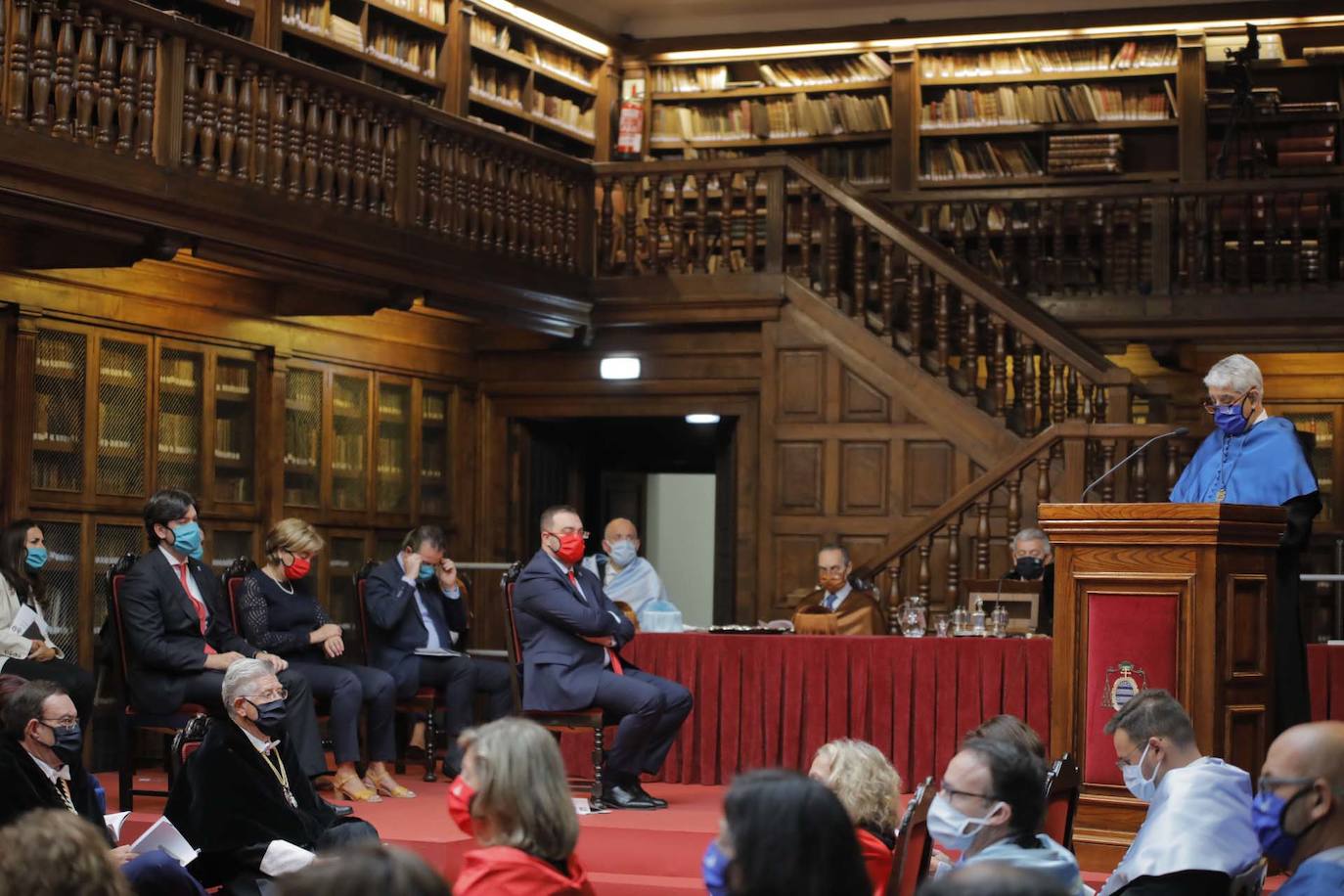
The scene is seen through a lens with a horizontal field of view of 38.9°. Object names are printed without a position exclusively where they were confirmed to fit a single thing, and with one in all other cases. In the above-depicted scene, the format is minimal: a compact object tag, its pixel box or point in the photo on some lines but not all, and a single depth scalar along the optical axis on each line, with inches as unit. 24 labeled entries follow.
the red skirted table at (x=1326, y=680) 271.6
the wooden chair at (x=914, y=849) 142.9
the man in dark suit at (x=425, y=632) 328.5
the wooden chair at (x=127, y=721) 275.4
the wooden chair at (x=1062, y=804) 164.2
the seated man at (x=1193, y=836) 150.9
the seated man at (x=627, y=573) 356.8
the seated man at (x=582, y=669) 277.3
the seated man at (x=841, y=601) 329.7
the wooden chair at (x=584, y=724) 276.2
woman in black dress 297.6
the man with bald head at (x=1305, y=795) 125.0
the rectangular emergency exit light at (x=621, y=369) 430.9
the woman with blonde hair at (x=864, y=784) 155.6
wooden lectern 209.0
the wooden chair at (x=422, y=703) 326.3
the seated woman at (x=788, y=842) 99.1
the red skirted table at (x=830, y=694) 292.0
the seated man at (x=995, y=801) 135.1
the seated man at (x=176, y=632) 278.8
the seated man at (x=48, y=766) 178.4
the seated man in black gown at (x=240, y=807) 191.6
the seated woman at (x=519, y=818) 124.0
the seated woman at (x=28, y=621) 278.5
